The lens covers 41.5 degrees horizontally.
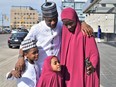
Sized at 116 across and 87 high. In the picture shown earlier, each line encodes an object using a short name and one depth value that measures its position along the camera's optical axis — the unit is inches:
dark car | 504.5
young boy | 68.1
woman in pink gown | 63.6
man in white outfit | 69.0
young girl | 63.3
